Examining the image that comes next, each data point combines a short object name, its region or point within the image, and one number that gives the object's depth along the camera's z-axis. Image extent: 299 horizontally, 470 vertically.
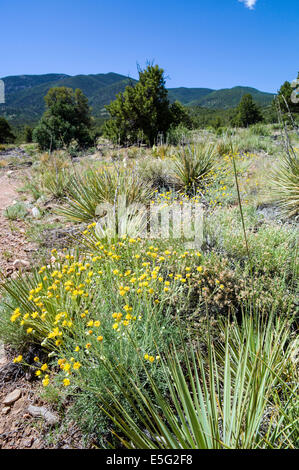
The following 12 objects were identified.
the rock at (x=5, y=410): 1.41
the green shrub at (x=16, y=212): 4.36
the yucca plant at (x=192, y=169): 5.03
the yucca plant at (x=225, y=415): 0.95
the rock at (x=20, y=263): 2.83
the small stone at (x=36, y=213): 4.51
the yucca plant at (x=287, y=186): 3.71
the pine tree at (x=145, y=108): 14.05
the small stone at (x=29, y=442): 1.23
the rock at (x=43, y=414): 1.31
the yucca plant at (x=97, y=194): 3.93
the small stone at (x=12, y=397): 1.46
